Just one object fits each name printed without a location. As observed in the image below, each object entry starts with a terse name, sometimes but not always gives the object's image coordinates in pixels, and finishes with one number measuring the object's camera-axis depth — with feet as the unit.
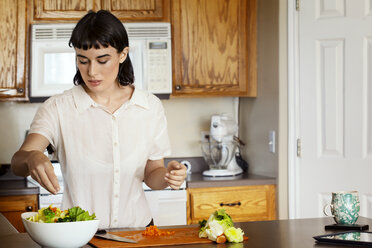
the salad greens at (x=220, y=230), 5.56
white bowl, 4.87
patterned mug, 6.27
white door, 11.43
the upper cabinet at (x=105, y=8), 12.18
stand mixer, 13.02
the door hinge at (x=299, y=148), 11.87
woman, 6.84
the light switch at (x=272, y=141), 12.26
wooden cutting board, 5.53
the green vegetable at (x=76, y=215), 5.01
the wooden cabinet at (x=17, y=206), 11.13
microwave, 12.01
